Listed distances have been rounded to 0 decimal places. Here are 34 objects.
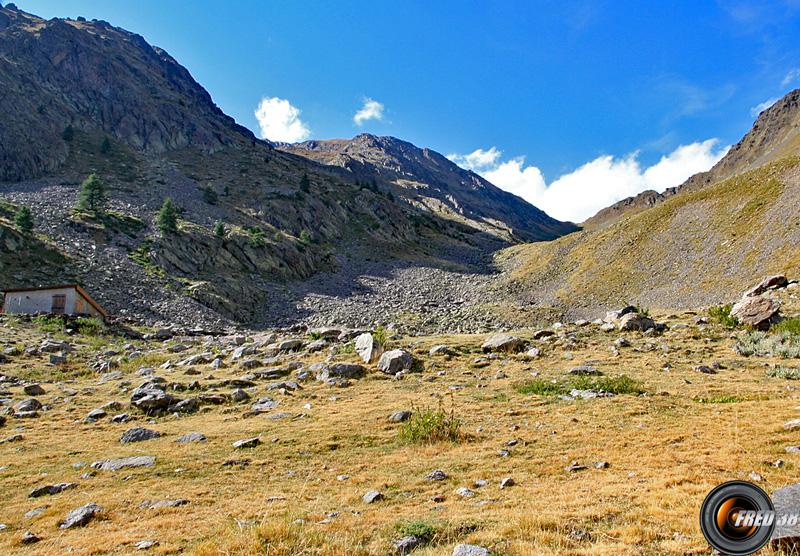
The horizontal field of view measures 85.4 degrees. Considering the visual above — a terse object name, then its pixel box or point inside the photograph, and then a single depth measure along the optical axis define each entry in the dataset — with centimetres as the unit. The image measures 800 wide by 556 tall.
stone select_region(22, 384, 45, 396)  1755
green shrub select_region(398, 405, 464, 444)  1130
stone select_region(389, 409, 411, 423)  1303
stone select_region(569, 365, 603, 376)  1702
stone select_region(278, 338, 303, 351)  2559
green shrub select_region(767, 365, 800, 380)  1473
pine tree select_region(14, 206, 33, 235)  4550
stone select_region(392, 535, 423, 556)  557
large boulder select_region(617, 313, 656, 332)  2562
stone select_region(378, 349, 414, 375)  1981
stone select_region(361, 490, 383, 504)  771
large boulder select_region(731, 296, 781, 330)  2367
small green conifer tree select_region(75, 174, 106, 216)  5772
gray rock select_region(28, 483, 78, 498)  905
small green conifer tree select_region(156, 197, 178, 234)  5751
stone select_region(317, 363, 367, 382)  1905
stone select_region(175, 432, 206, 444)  1211
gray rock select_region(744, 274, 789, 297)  3172
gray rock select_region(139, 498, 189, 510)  802
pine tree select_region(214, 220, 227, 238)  6294
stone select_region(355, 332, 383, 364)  2153
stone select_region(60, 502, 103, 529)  746
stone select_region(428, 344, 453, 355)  2241
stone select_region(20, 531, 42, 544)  688
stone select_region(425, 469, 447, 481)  882
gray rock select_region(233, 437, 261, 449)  1145
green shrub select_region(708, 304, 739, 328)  2469
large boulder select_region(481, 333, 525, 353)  2286
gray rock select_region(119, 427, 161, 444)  1246
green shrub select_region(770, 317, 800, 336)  2135
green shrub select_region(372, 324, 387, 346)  2308
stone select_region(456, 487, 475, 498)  780
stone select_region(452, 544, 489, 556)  512
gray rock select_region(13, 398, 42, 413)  1545
